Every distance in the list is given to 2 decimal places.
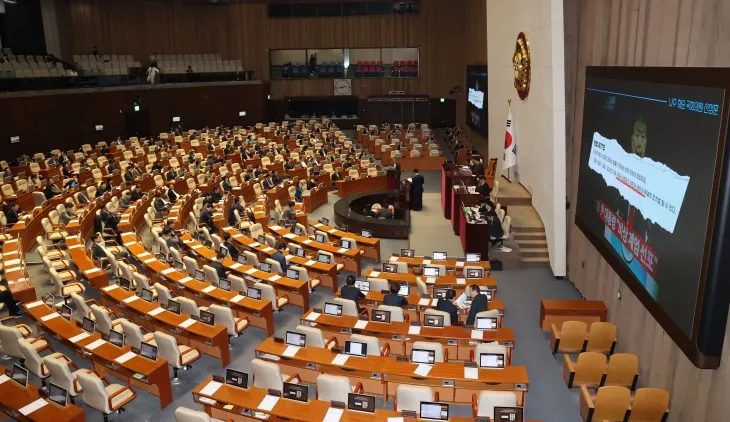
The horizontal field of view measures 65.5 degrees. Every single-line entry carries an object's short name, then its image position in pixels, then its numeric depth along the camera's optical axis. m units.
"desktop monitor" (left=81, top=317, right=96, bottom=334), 9.66
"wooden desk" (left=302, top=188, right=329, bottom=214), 20.53
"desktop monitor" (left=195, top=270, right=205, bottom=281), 12.27
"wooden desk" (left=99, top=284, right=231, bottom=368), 9.84
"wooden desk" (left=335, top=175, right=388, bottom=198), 22.61
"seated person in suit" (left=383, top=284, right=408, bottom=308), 10.82
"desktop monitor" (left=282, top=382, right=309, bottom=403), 7.54
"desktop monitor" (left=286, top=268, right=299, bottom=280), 12.55
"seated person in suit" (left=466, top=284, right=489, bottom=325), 10.35
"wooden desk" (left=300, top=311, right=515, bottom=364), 9.55
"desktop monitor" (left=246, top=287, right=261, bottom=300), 11.34
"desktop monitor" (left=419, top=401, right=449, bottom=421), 6.93
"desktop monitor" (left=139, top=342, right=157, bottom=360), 8.77
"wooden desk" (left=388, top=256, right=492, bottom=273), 13.45
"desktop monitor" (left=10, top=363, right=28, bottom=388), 8.09
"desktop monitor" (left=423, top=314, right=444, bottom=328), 9.89
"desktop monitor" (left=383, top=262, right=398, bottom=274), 13.38
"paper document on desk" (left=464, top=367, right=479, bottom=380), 8.09
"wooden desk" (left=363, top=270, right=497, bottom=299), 12.24
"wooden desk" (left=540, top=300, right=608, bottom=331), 10.85
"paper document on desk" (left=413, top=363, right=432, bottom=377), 8.27
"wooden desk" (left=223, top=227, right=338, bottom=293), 13.30
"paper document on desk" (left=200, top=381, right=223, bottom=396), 7.79
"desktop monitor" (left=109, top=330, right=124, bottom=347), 9.03
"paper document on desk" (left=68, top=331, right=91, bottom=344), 9.32
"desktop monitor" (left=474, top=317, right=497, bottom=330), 9.77
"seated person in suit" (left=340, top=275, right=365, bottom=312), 11.17
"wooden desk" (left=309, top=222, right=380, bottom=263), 15.58
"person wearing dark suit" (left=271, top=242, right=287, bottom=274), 13.19
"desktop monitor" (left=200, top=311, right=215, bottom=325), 9.97
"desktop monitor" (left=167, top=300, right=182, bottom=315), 10.42
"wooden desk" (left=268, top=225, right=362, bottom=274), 14.46
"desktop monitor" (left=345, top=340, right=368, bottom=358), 8.91
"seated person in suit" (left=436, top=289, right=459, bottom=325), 10.45
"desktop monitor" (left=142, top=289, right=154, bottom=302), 11.37
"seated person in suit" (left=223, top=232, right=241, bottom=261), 14.25
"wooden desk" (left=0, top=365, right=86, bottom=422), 7.56
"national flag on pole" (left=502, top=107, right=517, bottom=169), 19.25
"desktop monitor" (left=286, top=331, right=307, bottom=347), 9.16
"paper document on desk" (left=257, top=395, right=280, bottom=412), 7.43
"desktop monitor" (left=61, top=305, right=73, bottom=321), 10.29
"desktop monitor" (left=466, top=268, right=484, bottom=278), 12.77
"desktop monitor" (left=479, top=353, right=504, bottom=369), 8.38
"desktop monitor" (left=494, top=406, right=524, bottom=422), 6.85
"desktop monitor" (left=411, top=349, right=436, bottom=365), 8.56
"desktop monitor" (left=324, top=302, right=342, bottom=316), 10.47
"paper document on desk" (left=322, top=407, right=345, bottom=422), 7.14
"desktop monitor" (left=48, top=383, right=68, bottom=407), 7.77
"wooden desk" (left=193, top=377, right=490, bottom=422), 7.21
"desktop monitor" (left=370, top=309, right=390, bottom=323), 10.23
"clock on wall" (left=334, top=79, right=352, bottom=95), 39.53
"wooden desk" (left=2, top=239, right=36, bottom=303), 11.48
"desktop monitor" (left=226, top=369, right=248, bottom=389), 7.86
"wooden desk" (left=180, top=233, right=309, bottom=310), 12.20
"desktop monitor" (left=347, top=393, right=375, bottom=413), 7.24
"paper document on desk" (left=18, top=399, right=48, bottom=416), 7.55
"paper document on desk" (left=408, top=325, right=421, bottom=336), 9.70
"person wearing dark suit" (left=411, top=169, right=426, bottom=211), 19.86
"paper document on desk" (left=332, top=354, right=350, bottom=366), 8.62
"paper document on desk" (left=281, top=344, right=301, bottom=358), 8.86
